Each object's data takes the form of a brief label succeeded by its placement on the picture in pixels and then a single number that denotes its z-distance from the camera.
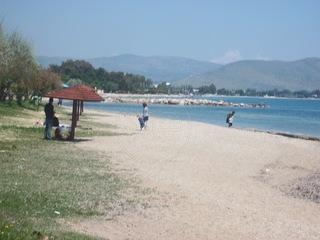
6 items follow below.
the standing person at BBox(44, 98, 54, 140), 26.67
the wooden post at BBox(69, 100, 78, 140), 27.47
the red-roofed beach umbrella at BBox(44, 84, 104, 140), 26.83
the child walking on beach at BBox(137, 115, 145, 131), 40.31
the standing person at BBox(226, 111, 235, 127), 56.92
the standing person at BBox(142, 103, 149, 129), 40.62
